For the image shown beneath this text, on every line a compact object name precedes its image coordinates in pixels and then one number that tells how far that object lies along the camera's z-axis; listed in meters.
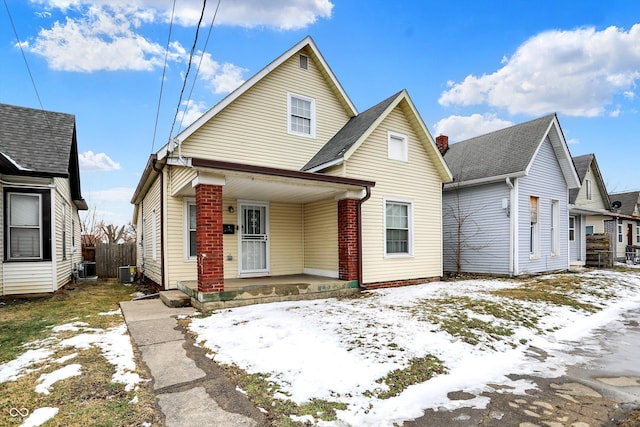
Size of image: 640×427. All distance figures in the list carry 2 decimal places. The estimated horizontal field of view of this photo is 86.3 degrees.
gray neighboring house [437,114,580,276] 12.30
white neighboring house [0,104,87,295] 8.41
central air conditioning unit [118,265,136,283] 12.71
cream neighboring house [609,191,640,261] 20.34
